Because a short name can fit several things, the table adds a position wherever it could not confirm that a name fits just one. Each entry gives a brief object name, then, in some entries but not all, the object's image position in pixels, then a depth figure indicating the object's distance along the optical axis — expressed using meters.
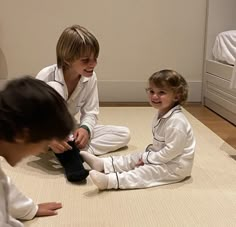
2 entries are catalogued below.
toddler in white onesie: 1.44
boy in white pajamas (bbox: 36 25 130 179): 1.67
